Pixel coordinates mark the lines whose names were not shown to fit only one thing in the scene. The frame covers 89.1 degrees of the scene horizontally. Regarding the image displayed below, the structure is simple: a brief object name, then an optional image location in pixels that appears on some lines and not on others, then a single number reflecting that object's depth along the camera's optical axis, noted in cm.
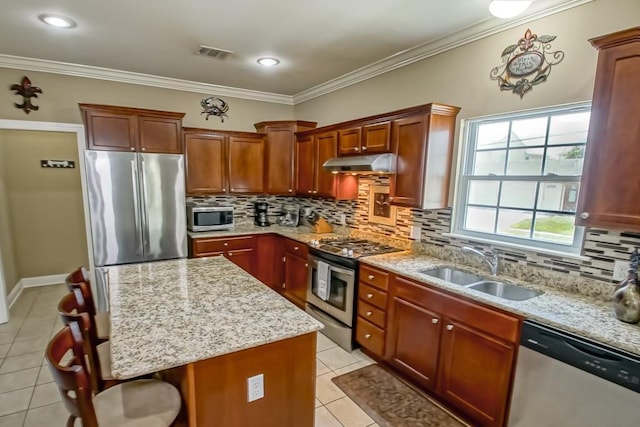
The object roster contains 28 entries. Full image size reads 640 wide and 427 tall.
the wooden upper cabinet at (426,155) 265
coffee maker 462
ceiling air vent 302
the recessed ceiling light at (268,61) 329
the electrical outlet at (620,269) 186
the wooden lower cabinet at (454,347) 190
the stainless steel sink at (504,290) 223
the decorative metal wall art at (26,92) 342
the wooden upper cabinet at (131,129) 340
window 217
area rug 218
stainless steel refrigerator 340
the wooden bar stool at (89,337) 149
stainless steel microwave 400
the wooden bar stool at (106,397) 109
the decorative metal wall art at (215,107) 438
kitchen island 133
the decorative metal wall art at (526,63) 217
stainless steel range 300
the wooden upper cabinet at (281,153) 432
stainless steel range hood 294
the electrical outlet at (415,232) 310
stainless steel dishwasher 144
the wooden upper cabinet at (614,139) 161
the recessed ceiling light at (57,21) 246
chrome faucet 243
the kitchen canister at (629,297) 164
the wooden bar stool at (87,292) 185
